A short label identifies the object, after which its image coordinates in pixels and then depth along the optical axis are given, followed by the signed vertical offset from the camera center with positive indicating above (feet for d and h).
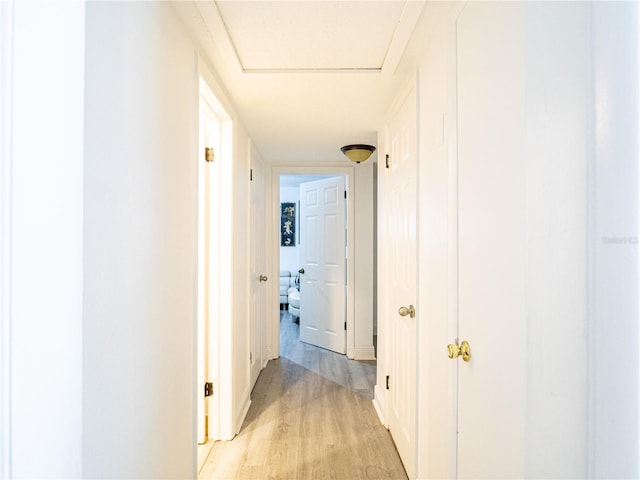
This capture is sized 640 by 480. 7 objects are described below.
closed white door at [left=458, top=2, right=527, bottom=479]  2.83 +0.02
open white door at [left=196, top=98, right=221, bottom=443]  7.61 -0.34
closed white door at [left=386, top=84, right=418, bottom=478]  6.14 -0.65
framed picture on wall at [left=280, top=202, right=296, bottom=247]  22.43 +0.94
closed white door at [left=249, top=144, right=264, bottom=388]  10.37 -0.91
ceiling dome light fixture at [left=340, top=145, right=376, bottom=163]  10.77 +2.68
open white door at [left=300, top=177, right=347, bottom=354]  13.96 -0.90
